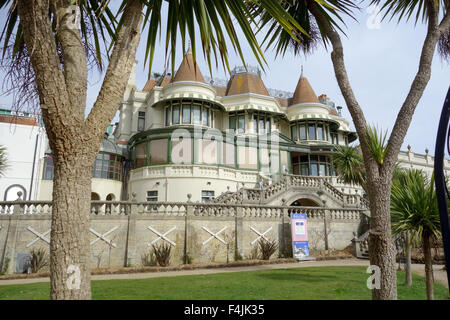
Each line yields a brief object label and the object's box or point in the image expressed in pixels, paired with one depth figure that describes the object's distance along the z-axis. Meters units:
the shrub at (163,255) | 13.85
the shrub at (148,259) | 14.11
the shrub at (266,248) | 15.63
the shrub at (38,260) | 12.55
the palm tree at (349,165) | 17.91
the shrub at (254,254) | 15.80
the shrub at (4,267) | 12.45
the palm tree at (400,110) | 5.02
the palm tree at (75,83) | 2.82
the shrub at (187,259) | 14.63
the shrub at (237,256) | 15.48
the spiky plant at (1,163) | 17.91
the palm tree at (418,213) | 6.24
